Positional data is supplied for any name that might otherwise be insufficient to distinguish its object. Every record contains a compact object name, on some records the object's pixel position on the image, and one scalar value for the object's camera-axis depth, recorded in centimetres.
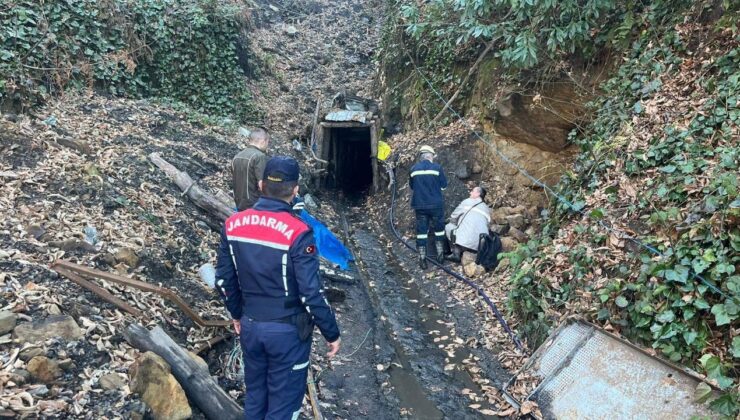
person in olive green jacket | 551
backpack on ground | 796
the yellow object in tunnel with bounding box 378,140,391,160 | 1267
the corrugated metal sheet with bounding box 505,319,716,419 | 382
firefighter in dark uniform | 869
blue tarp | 756
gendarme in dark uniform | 321
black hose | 597
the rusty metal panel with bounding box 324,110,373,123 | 1408
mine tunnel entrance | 1427
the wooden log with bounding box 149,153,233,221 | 727
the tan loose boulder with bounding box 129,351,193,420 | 345
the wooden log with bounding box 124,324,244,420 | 370
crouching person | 837
